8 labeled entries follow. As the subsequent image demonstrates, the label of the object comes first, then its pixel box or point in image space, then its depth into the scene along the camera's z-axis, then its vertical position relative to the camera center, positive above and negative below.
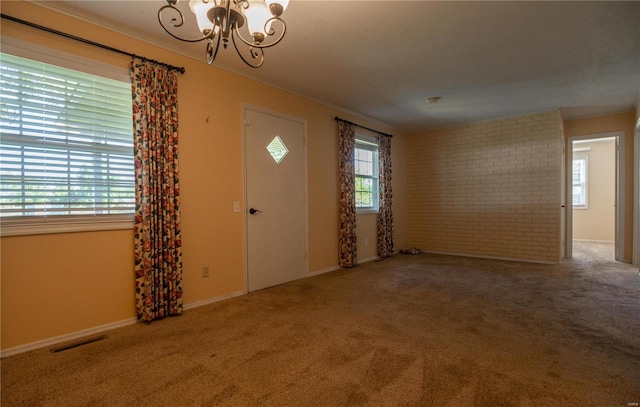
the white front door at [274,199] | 3.77 +0.02
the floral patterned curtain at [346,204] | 4.96 -0.06
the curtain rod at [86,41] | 2.23 +1.28
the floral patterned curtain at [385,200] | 5.82 +0.01
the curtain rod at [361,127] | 4.94 +1.27
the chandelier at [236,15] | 1.74 +1.07
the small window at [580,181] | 7.85 +0.44
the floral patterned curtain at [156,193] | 2.75 +0.08
